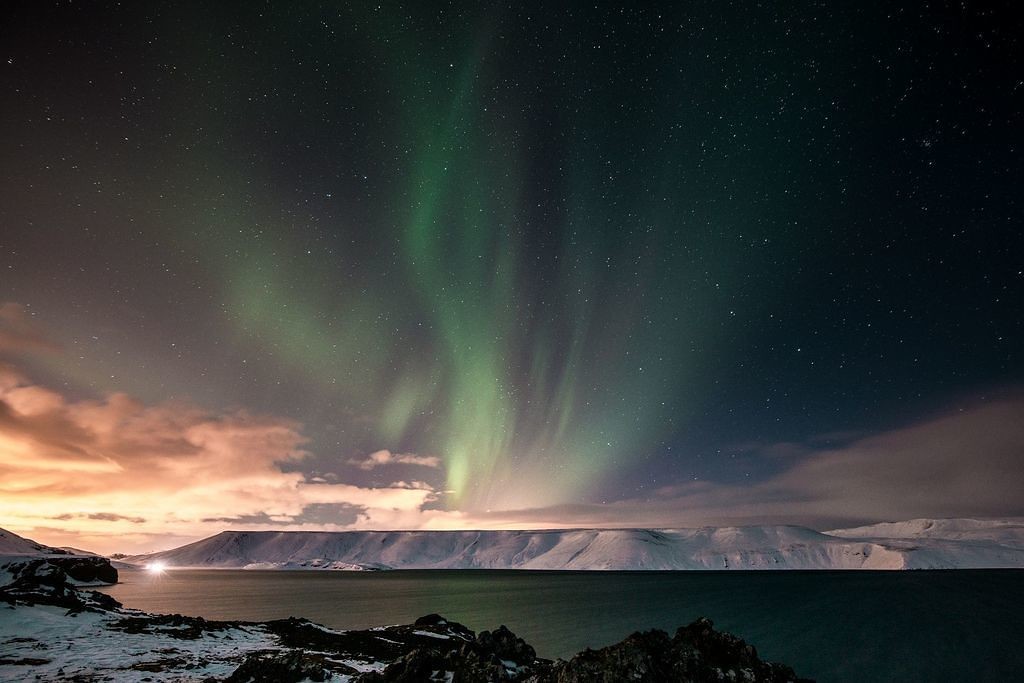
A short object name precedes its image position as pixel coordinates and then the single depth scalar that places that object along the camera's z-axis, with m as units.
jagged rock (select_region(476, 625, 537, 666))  38.47
